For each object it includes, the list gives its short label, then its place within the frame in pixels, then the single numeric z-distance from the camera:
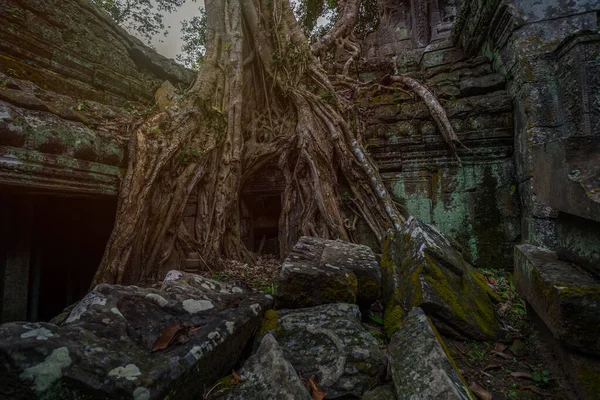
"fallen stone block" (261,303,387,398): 1.31
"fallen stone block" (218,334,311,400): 1.11
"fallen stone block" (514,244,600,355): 1.03
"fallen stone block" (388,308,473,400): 1.03
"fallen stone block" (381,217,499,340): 1.67
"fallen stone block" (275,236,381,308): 1.83
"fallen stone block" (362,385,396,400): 1.18
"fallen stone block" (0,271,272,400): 0.85
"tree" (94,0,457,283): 2.82
